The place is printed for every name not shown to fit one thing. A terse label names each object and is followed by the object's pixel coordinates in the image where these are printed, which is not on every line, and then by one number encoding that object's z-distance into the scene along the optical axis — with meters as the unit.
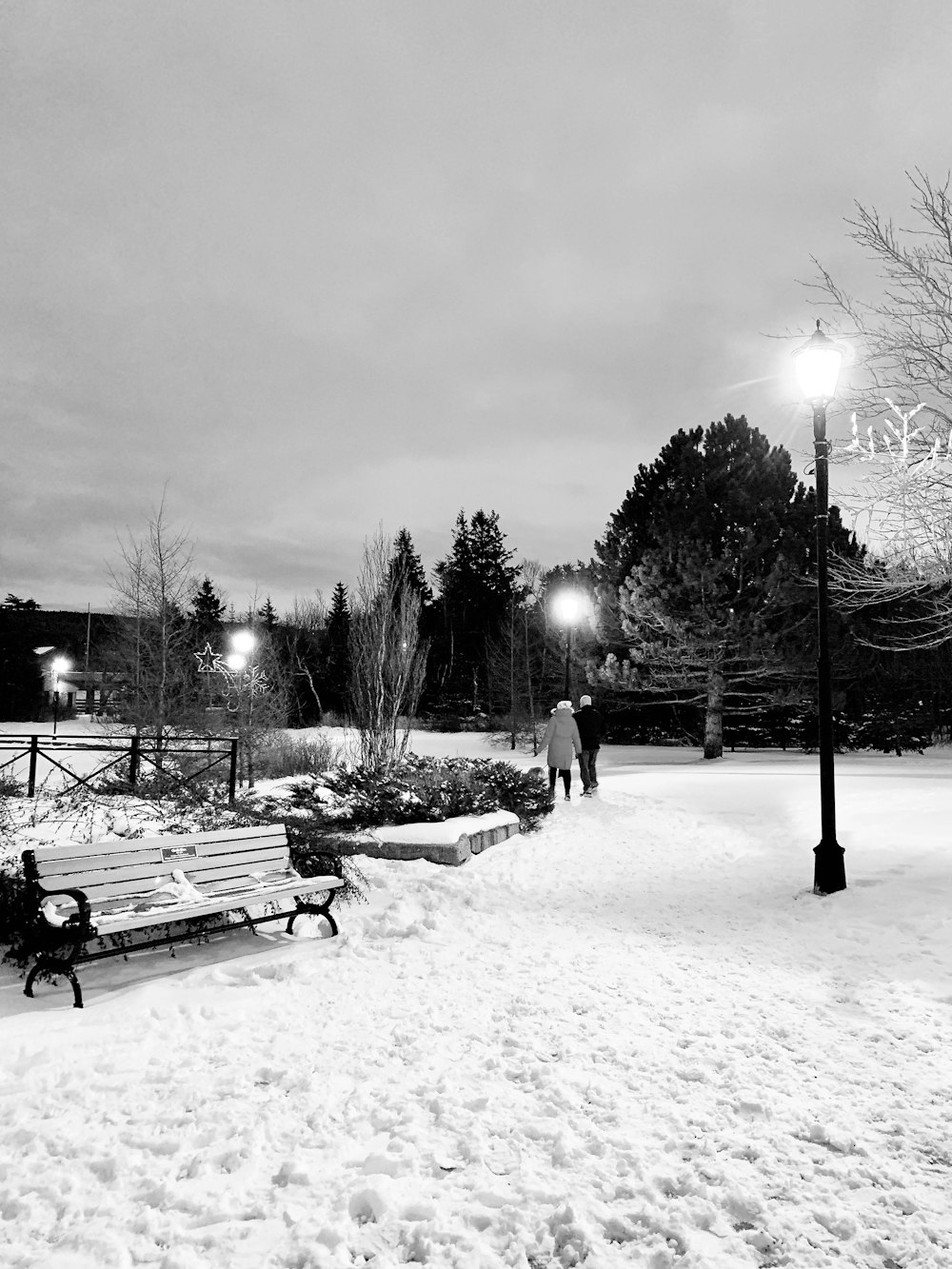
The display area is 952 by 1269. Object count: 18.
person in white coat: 14.27
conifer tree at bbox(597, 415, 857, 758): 22.84
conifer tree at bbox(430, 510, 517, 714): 47.03
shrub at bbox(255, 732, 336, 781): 21.39
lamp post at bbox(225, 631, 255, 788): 19.81
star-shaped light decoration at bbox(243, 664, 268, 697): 20.58
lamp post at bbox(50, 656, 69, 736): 47.48
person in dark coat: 15.41
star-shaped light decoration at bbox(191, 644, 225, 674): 23.35
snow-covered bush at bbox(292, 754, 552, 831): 10.28
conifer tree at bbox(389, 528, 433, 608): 53.62
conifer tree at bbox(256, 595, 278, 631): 69.85
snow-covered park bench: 4.85
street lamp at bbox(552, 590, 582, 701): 18.52
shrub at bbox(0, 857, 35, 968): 5.29
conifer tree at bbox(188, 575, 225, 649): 58.01
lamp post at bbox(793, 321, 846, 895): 7.24
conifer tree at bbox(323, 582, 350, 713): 47.88
